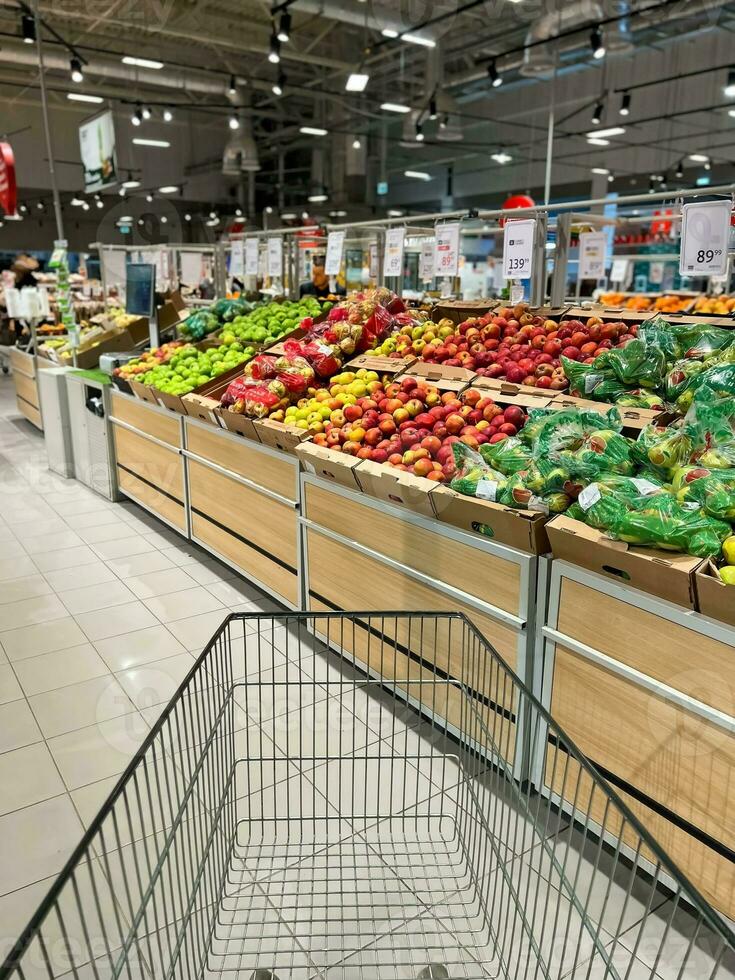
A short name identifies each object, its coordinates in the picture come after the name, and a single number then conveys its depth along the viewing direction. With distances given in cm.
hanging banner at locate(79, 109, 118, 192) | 709
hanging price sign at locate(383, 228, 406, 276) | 439
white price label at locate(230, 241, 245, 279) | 612
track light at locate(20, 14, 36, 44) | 798
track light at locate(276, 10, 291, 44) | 863
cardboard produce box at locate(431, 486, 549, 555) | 222
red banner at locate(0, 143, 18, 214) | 820
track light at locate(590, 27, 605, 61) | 861
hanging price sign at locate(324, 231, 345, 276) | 483
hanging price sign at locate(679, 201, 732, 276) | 285
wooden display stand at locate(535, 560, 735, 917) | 181
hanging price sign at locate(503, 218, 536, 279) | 362
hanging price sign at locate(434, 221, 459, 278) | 402
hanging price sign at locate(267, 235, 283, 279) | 555
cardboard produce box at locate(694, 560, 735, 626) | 173
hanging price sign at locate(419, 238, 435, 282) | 471
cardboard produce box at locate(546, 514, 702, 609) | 183
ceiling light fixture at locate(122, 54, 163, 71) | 1000
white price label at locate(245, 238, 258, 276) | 595
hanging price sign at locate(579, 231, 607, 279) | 492
